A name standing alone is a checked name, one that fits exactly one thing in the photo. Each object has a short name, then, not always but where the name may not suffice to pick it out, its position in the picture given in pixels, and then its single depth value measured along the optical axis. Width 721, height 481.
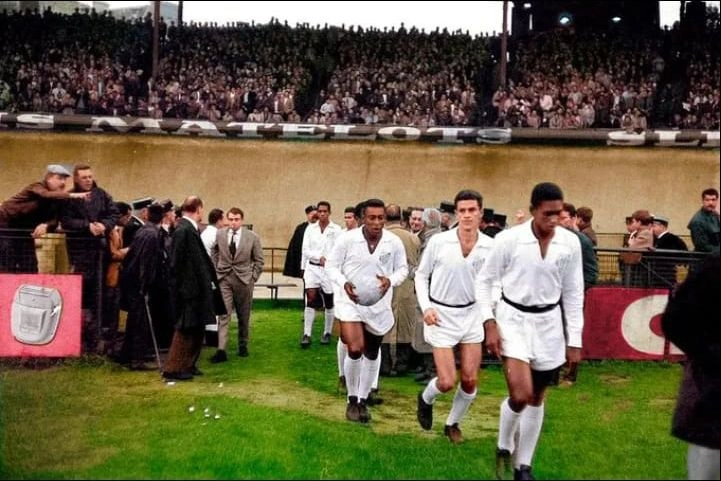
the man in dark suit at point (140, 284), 10.60
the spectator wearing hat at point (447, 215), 10.67
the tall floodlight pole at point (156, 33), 23.03
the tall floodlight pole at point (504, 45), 23.45
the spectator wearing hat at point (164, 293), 10.84
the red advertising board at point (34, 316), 10.40
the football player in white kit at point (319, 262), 12.70
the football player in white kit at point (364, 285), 8.24
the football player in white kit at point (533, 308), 6.04
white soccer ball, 8.24
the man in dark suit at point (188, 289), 9.95
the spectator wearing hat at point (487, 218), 11.06
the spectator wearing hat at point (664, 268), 11.58
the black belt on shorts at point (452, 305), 7.29
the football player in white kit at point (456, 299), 7.23
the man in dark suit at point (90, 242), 10.46
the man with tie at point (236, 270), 11.62
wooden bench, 16.70
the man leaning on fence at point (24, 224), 10.28
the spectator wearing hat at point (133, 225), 11.34
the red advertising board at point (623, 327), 11.55
